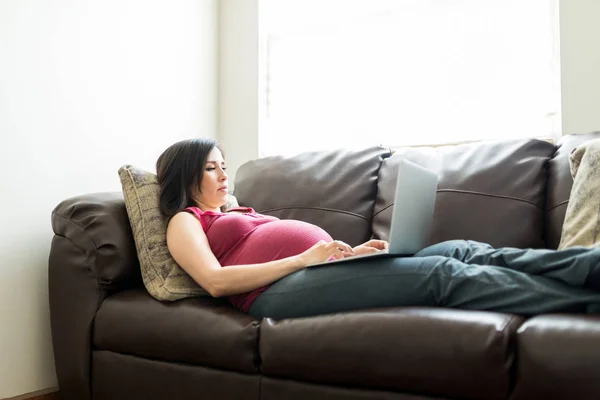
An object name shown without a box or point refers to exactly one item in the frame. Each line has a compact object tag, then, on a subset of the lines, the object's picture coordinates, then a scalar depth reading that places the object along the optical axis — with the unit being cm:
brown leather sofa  125
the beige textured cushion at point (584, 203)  161
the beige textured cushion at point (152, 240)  182
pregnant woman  135
